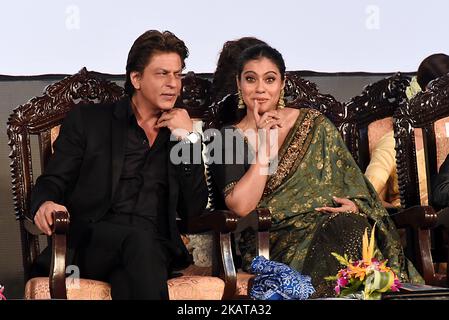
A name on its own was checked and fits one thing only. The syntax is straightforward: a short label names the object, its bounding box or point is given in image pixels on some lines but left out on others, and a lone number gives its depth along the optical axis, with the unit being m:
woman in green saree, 7.26
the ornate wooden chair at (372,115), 8.12
